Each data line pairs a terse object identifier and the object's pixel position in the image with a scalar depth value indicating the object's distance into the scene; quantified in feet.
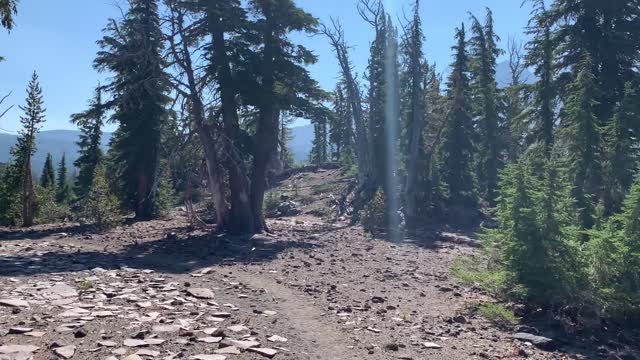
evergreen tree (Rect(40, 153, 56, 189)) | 210.59
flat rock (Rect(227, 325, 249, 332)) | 25.80
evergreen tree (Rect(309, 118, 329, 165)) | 266.57
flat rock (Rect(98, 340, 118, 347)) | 22.15
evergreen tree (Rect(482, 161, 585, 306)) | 31.37
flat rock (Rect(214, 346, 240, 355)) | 22.34
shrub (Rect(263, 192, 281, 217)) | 115.55
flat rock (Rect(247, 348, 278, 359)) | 22.68
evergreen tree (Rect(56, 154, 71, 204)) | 193.96
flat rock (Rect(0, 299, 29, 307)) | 27.17
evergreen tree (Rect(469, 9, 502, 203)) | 119.65
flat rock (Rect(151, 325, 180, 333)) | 24.50
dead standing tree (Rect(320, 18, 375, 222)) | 111.34
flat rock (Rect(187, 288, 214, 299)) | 32.65
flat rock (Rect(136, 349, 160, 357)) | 21.38
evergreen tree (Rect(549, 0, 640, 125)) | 74.95
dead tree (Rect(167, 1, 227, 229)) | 65.46
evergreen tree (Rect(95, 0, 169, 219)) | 85.07
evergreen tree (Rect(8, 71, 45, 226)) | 87.67
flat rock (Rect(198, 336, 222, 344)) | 23.54
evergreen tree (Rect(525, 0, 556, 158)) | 85.56
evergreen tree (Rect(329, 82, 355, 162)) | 177.98
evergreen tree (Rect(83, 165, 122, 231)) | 74.95
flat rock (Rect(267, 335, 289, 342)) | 25.02
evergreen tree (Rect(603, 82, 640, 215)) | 58.49
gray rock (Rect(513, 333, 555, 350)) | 27.53
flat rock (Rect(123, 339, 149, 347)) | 22.35
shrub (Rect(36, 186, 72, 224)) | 94.73
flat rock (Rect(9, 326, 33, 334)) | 22.97
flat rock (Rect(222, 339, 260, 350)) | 23.34
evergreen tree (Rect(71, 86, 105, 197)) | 149.18
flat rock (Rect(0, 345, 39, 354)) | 20.62
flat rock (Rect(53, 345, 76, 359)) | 20.76
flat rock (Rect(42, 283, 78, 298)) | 30.22
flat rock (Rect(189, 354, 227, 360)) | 21.34
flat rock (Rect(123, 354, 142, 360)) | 20.75
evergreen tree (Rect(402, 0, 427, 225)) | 102.63
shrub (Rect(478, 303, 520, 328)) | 30.73
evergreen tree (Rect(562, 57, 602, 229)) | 60.18
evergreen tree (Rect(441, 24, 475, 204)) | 113.60
